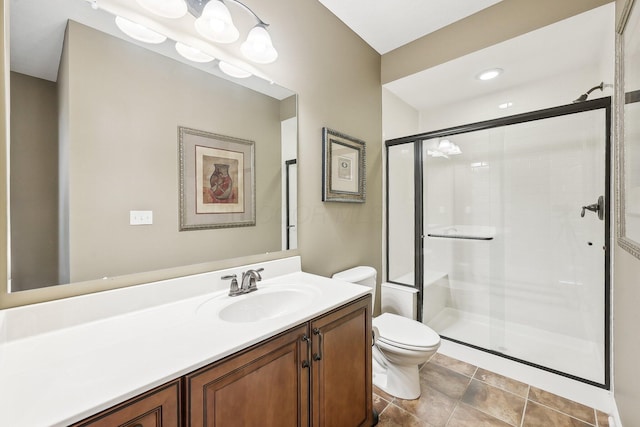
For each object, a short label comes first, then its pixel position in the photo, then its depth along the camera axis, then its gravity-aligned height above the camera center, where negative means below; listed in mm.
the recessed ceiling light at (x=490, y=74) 2167 +1152
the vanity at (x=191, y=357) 593 -393
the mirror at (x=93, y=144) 870 +249
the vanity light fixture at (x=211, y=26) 1068 +851
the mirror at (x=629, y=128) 968 +338
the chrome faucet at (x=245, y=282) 1244 -343
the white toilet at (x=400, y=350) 1554 -823
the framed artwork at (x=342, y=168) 1863 +335
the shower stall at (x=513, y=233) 1796 -185
